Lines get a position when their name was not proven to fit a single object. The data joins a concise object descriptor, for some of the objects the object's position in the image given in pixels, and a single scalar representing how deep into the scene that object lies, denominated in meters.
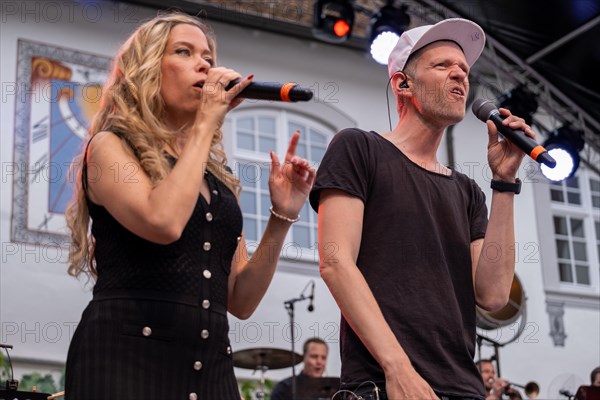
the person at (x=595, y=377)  10.45
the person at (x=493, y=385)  9.45
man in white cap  2.81
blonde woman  2.39
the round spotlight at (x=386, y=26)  9.34
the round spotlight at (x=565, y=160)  9.79
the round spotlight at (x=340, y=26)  9.48
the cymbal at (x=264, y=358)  9.45
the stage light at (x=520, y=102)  9.97
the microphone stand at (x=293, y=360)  9.43
